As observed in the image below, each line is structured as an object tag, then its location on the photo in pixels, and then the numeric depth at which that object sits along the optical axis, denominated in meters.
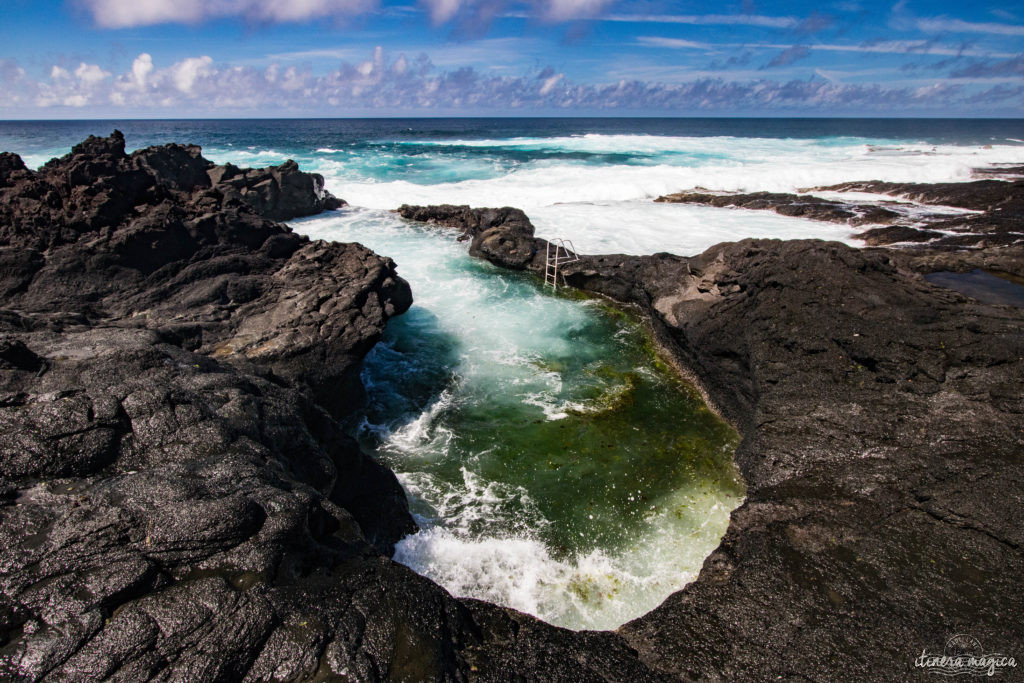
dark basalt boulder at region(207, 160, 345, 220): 23.53
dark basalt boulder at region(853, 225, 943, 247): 19.84
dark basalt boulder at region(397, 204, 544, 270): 18.16
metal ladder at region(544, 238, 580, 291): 16.61
